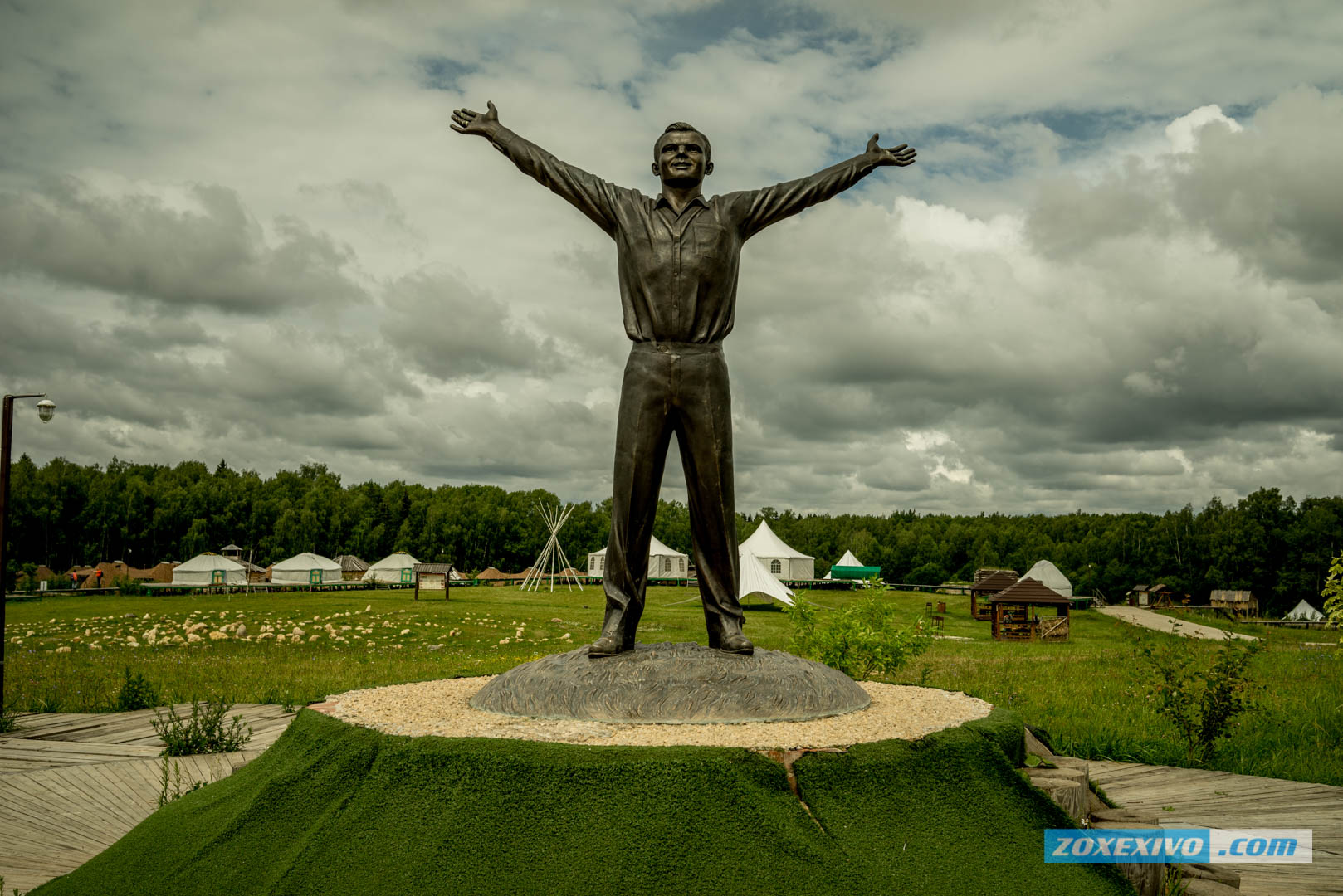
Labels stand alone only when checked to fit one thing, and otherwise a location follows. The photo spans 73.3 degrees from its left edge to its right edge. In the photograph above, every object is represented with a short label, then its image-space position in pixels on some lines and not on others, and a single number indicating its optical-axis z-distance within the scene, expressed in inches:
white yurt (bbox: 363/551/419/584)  2126.0
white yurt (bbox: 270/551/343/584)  2025.1
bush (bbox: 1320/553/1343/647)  332.2
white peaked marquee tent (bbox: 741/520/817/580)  1845.5
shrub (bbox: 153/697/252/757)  317.1
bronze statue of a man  265.4
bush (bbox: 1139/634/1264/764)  320.8
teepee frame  1685.5
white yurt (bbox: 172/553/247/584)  1915.6
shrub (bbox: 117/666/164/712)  432.5
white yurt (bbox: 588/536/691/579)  1984.5
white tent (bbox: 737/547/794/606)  1275.8
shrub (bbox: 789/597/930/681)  384.8
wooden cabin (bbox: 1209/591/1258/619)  2223.2
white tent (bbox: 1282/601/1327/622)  2117.4
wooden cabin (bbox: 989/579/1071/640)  1074.7
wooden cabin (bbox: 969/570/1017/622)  1482.5
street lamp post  417.4
